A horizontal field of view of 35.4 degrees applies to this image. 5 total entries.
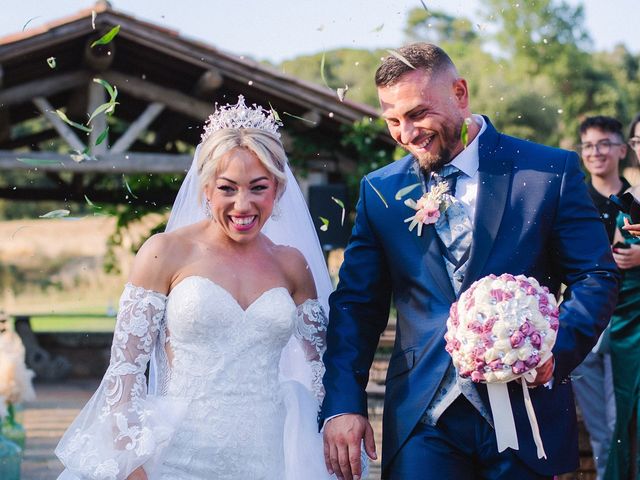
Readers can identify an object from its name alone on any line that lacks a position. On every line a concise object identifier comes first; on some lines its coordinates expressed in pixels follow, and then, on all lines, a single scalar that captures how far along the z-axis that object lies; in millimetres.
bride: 3746
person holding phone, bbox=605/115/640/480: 5648
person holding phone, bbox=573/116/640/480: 6285
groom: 3443
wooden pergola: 10039
